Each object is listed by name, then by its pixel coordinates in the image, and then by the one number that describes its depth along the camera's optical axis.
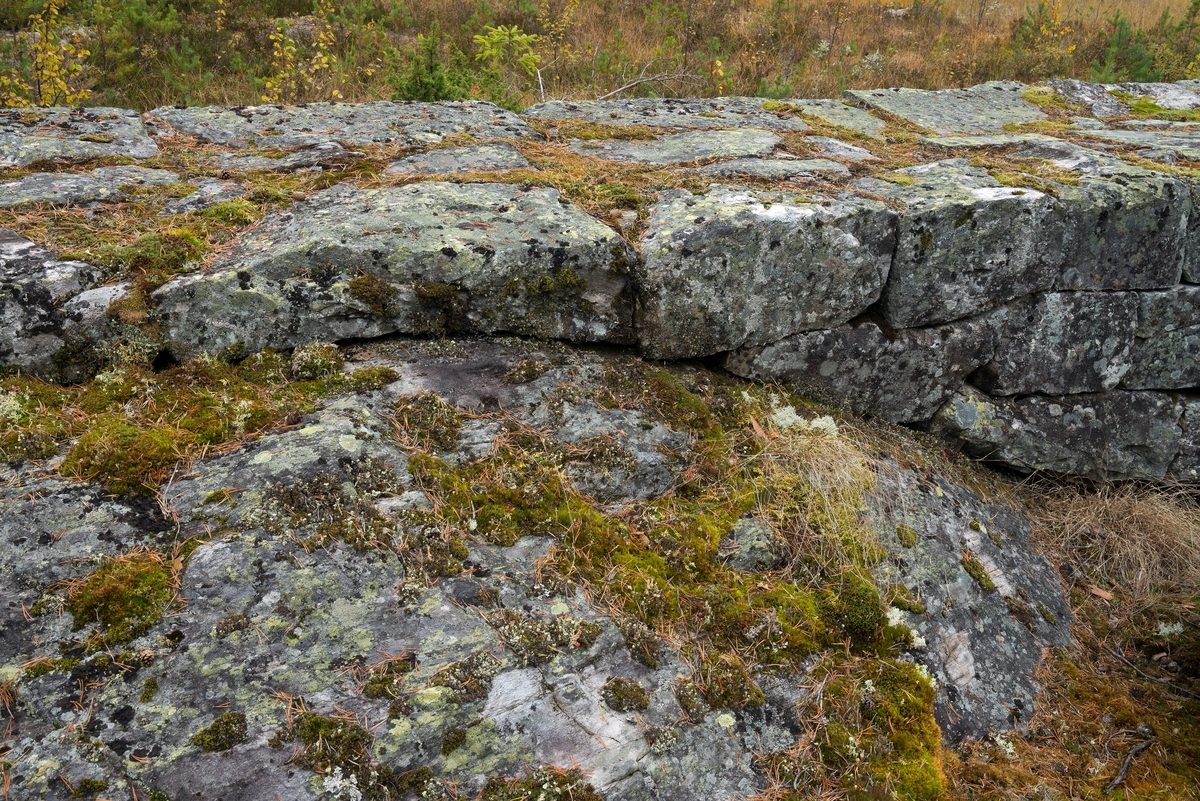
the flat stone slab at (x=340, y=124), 5.49
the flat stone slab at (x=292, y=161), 5.00
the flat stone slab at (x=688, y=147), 5.64
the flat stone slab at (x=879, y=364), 4.58
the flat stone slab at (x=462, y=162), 5.03
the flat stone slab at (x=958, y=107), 6.98
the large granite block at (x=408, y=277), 3.79
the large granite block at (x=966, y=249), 4.59
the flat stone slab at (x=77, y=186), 4.20
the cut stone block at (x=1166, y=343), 5.25
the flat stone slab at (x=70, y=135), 4.72
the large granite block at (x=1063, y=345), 4.97
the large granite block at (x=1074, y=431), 5.05
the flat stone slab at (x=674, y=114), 6.55
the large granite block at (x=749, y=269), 4.25
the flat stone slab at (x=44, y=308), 3.46
